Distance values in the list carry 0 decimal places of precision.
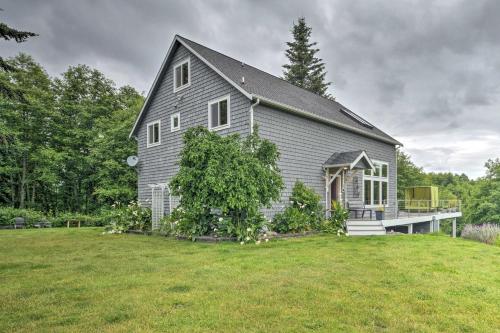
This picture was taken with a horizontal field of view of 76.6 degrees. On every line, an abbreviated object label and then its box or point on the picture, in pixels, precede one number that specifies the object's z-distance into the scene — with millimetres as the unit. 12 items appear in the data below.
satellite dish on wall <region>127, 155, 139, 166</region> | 15666
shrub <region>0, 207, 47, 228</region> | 16281
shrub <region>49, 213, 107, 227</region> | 18678
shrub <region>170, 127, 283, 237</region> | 9000
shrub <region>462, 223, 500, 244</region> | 12290
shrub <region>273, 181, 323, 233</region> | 10578
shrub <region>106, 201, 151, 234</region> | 12500
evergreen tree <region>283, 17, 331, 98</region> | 34281
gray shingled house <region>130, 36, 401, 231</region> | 11672
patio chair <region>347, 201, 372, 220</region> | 14459
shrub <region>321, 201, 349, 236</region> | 11359
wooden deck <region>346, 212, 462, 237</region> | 11422
